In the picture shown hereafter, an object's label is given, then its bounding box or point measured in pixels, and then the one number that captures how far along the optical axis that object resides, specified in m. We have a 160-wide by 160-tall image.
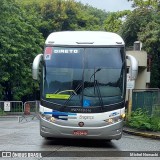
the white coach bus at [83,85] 11.80
